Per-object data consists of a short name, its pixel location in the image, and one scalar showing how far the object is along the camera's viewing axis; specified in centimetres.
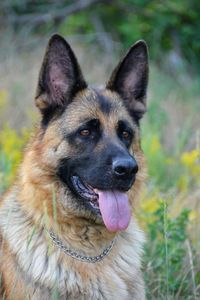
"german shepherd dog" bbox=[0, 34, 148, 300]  681
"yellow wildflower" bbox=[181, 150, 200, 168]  997
